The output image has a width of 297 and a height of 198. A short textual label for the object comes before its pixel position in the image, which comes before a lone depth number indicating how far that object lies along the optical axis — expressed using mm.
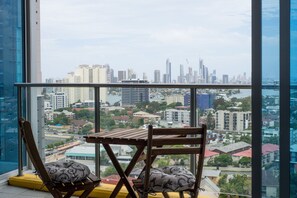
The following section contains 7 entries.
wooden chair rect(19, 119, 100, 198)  3172
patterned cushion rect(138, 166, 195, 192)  3020
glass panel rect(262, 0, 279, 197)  1553
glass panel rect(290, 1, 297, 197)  1470
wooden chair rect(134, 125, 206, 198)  2961
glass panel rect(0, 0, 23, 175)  4742
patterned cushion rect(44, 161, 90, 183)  3246
